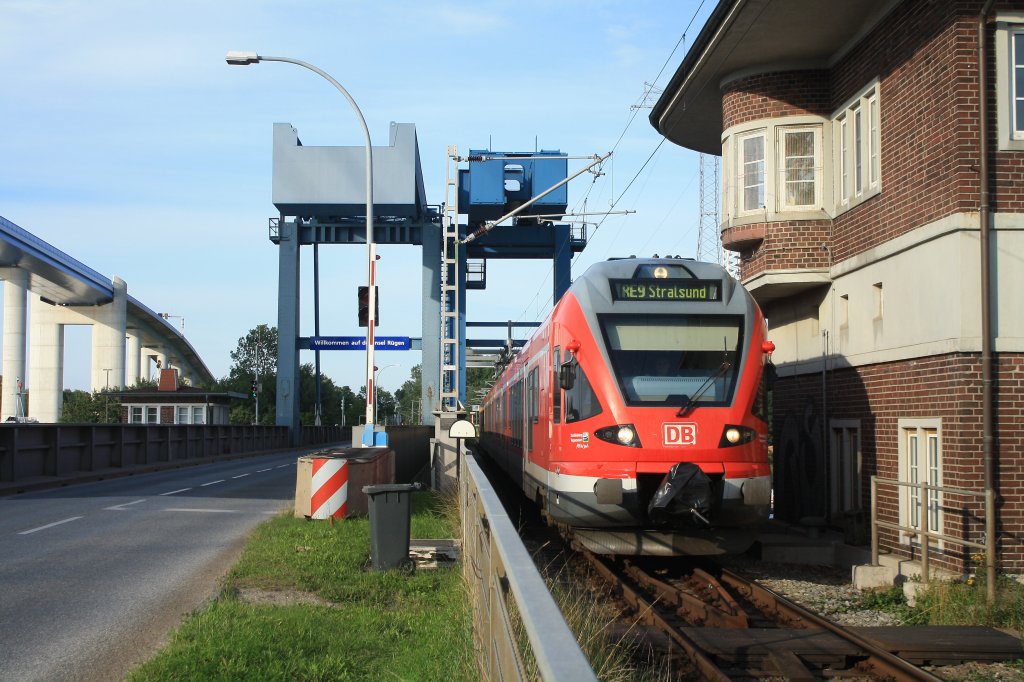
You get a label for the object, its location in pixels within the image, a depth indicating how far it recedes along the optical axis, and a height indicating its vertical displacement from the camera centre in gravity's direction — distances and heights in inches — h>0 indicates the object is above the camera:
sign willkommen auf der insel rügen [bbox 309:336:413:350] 1801.8 +80.4
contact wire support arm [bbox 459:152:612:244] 1113.7 +231.2
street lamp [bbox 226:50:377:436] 812.0 +108.7
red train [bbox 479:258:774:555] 444.1 -9.1
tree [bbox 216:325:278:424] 4363.4 +129.7
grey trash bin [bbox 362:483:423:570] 428.5 -54.7
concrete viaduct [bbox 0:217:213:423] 2231.8 +183.6
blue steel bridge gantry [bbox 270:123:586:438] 1632.6 +293.3
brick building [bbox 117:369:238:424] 2463.1 -40.1
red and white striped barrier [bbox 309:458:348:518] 584.4 -56.3
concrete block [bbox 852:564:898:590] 467.8 -81.8
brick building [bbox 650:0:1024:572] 458.3 +80.8
